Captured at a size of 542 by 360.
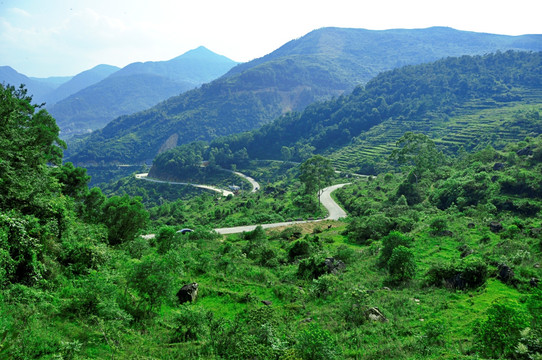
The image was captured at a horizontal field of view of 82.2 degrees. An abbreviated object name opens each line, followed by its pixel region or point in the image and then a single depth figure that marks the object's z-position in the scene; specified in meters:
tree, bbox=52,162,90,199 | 26.44
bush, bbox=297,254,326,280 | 20.53
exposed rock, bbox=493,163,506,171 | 46.15
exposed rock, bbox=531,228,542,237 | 21.70
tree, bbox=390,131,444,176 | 58.72
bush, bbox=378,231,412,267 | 21.17
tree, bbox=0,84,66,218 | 14.30
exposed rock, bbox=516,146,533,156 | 46.28
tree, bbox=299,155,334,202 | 58.41
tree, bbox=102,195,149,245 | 24.45
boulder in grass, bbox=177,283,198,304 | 15.51
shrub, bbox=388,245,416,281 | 18.08
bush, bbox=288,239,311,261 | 25.97
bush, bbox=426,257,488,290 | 16.08
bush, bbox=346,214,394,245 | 31.88
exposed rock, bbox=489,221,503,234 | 26.22
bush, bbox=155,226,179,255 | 23.81
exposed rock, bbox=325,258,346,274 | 20.83
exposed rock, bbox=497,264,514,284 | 15.63
